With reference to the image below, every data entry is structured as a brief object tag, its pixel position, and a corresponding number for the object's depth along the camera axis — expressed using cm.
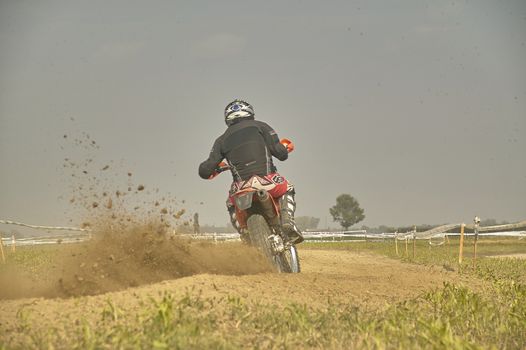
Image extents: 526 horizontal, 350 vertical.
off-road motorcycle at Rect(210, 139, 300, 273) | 1636
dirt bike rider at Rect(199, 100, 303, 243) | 1709
